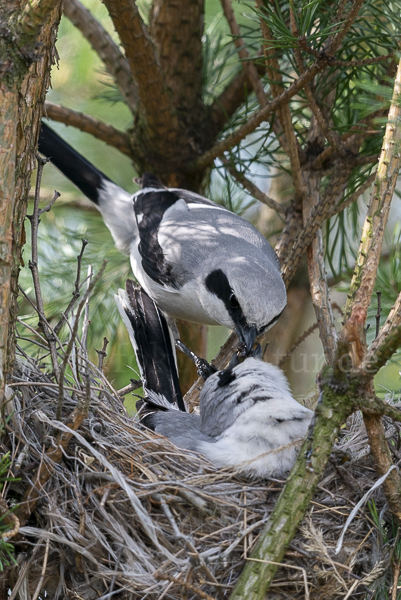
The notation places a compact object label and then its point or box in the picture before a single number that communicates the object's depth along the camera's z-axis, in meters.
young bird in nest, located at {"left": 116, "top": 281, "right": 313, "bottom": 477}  3.30
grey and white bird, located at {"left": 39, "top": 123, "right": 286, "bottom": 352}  4.46
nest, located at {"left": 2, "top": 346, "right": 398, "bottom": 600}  2.65
